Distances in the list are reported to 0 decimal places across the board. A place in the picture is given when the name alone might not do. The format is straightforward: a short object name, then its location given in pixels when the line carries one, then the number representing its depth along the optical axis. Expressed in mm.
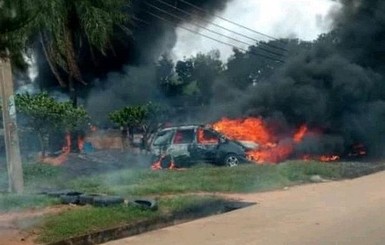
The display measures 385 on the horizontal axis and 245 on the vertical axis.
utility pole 14477
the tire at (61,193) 13359
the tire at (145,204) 12031
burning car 24281
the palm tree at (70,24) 9617
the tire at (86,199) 12577
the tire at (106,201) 12242
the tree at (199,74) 50938
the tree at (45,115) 22531
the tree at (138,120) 29266
